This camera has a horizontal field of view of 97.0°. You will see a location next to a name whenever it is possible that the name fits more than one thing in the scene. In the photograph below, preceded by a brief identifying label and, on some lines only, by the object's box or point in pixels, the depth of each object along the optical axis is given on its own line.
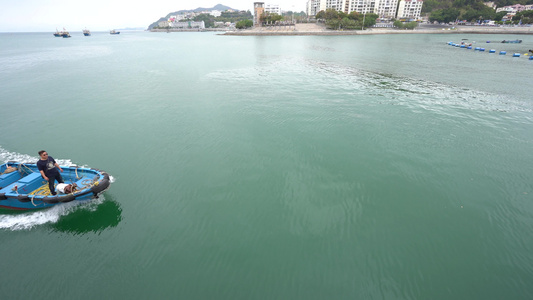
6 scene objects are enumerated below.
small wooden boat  11.24
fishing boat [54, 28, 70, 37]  185.77
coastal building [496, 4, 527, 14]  170.60
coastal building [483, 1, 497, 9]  189.00
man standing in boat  10.93
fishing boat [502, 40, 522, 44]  83.88
